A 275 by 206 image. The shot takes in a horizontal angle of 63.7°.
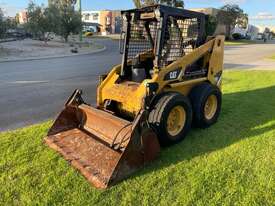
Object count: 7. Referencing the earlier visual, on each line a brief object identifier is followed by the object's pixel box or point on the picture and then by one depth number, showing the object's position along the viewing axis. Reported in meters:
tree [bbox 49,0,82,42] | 24.02
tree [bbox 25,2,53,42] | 23.44
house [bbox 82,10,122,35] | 64.68
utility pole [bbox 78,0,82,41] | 23.57
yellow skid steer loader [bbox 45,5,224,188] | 2.98
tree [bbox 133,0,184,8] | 25.44
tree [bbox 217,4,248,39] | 42.63
